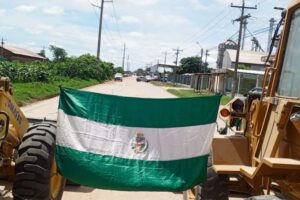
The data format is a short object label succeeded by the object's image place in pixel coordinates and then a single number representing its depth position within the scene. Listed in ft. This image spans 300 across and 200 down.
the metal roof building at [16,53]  317.67
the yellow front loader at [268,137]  14.40
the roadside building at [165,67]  462.93
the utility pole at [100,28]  232.73
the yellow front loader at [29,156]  20.34
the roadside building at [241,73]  164.45
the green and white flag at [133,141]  17.72
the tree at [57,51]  423.80
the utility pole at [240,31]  143.52
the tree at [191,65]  359.13
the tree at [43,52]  461.78
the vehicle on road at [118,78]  313.53
